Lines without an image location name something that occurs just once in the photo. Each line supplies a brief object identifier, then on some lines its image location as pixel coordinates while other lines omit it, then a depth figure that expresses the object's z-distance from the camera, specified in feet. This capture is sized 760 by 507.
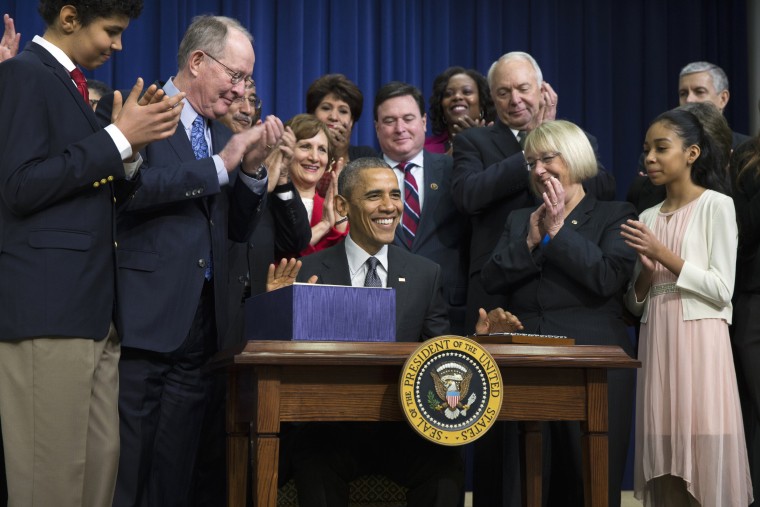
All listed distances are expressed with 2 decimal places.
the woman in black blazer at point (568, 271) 10.28
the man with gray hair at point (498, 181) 11.66
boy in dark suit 7.39
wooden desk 7.27
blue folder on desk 7.50
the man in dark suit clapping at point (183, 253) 8.83
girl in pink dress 10.27
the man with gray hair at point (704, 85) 14.47
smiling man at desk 8.73
